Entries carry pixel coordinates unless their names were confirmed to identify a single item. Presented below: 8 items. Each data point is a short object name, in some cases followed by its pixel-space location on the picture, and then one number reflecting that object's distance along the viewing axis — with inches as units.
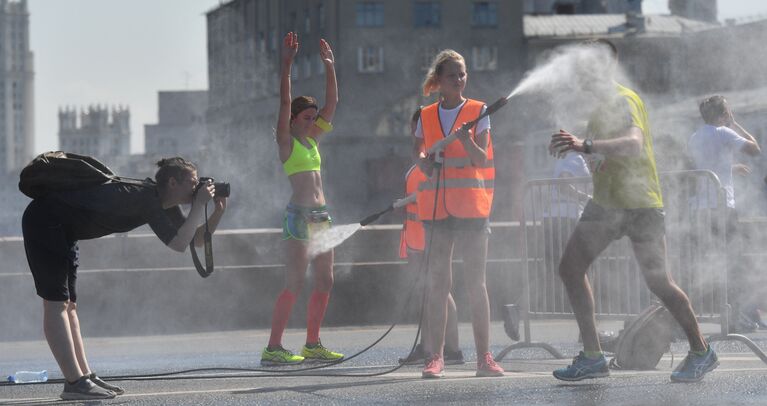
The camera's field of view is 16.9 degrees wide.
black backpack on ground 519.4
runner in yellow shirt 470.1
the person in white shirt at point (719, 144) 671.9
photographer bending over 456.6
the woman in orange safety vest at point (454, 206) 498.0
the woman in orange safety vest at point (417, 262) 569.9
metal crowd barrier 584.2
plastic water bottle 517.2
